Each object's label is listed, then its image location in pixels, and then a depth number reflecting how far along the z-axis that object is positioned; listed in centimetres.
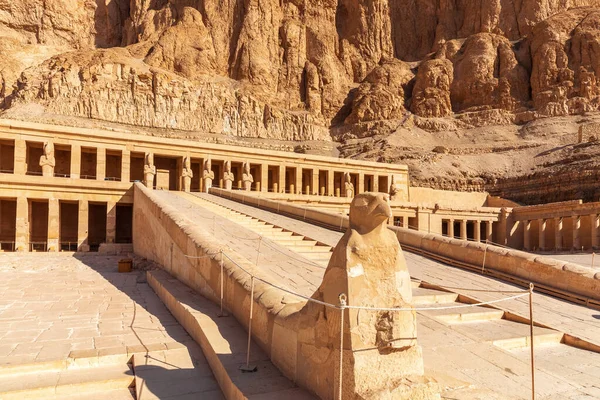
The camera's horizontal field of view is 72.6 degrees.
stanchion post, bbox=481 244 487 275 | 858
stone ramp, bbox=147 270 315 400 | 344
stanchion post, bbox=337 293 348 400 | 285
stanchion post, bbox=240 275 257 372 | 378
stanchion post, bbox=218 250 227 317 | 533
